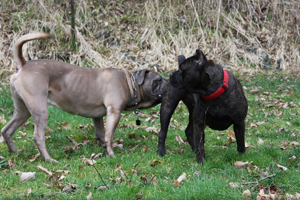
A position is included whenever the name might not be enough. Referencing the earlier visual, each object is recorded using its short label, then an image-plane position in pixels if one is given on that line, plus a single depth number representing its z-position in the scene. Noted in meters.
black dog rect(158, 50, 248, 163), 4.33
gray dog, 4.98
